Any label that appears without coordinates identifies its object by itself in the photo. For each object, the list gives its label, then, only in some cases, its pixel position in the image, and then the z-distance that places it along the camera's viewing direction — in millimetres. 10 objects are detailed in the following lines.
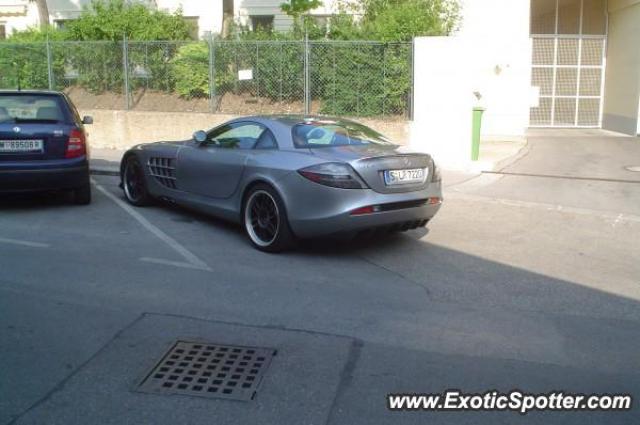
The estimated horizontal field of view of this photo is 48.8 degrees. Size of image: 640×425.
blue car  8805
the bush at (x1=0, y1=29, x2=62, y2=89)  18312
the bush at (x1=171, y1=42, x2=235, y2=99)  16547
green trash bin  12945
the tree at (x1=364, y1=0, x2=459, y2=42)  14734
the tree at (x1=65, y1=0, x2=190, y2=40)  18172
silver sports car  6645
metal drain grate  4012
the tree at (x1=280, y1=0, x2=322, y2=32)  16391
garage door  20625
